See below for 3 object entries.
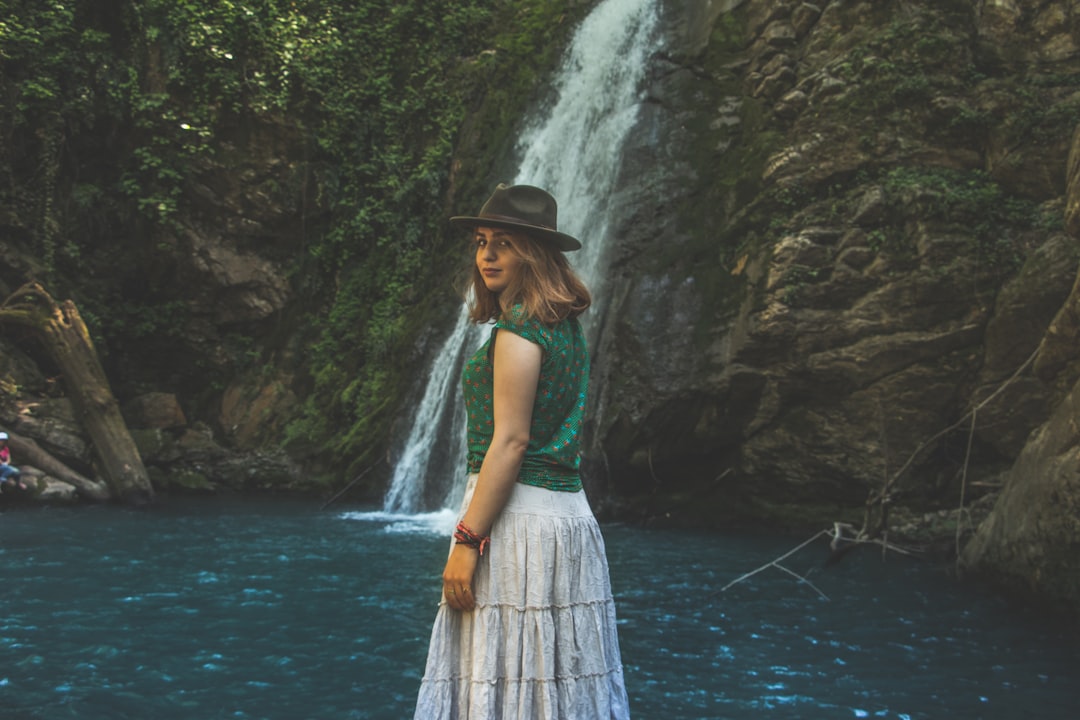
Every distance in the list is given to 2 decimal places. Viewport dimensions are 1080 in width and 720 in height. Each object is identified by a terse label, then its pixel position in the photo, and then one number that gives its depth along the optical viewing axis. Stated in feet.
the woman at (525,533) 6.66
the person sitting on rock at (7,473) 35.17
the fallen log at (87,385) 38.58
